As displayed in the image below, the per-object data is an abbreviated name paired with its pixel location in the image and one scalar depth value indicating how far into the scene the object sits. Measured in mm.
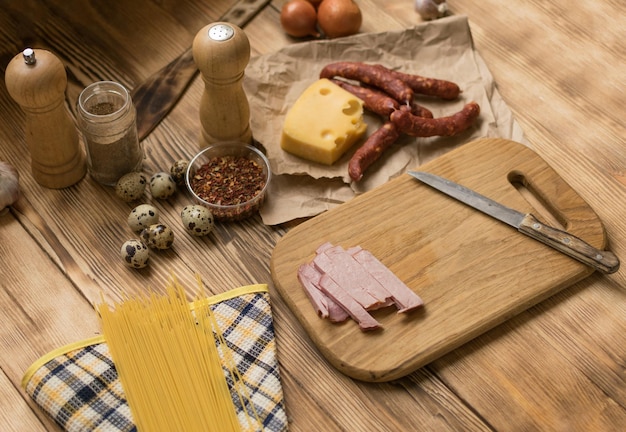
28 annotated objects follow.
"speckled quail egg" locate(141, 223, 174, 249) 1604
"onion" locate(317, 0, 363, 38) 1957
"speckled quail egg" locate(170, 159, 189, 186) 1723
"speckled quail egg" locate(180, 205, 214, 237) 1631
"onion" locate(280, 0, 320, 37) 1967
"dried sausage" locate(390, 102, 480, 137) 1754
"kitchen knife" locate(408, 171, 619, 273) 1553
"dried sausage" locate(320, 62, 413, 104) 1818
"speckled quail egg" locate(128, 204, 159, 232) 1635
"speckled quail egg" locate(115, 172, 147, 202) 1685
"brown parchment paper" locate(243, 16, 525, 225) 1755
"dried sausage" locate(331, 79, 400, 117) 1797
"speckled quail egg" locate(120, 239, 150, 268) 1582
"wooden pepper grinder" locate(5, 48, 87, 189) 1494
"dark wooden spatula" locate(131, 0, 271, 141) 1850
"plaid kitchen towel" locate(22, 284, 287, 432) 1386
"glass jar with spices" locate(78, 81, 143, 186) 1614
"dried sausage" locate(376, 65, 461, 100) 1858
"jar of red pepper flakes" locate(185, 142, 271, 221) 1675
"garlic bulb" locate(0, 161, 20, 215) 1642
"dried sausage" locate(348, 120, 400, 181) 1732
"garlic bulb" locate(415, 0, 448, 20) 2016
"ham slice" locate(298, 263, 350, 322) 1484
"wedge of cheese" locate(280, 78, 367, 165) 1759
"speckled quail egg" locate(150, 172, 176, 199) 1694
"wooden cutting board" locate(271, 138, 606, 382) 1470
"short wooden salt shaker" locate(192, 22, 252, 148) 1576
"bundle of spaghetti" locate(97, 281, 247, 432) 1381
